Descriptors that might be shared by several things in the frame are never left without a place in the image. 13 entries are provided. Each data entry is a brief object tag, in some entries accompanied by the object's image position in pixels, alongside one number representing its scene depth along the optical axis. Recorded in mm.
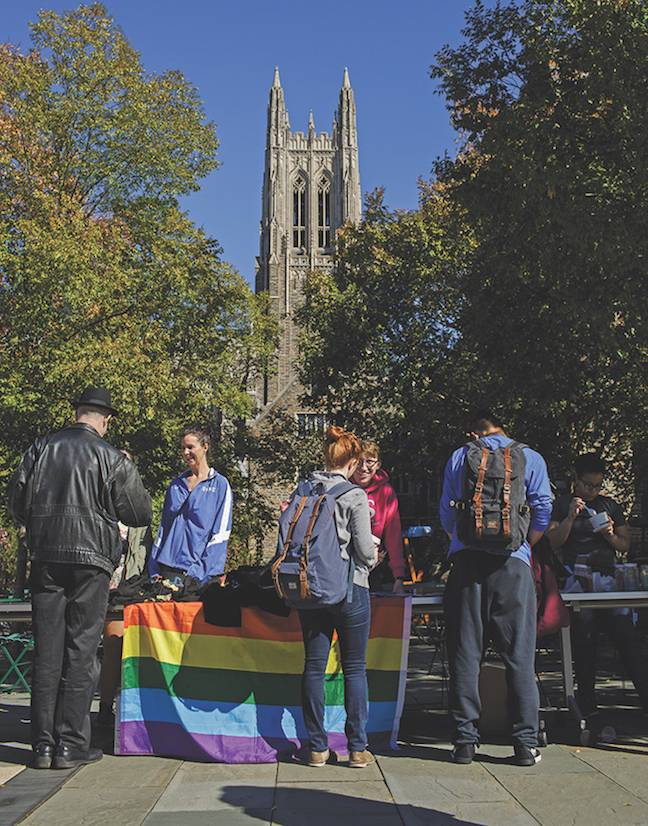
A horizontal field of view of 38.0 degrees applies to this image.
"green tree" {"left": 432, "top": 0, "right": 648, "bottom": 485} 10992
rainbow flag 5492
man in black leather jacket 5195
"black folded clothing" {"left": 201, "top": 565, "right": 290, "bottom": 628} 5652
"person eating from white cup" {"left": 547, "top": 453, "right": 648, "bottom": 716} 6051
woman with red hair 5199
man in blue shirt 5246
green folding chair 8596
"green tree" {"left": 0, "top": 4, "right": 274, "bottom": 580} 18109
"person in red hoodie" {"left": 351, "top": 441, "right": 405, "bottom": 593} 6316
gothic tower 76312
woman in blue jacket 6211
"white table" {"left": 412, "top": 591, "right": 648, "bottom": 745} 5711
